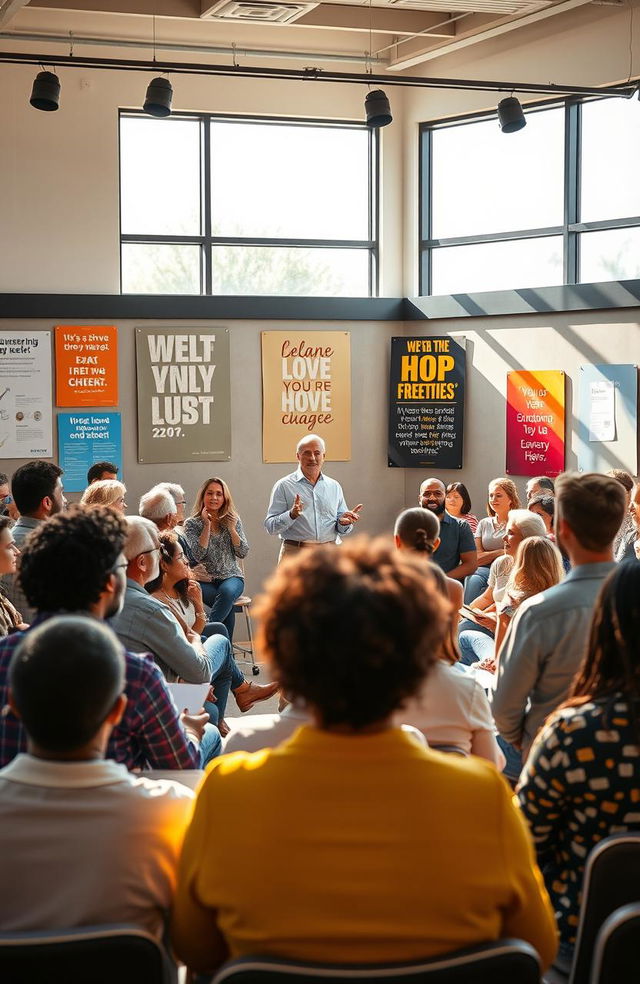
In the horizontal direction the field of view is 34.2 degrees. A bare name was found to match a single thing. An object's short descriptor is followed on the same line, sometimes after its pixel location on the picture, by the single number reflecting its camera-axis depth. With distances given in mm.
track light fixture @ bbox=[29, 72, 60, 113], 6480
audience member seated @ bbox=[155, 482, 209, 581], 6480
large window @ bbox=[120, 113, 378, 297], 8250
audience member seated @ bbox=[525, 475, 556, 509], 6691
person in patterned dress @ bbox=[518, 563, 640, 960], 1811
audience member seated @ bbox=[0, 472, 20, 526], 6613
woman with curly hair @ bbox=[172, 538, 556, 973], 1384
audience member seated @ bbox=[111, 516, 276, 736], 3377
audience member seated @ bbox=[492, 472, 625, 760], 2682
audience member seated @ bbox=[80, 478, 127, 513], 5328
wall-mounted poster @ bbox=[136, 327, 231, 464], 8250
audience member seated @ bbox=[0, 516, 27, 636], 3794
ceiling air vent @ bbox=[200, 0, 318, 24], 6875
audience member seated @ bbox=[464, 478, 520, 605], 6719
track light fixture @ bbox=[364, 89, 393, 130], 6715
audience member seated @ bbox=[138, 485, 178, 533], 5273
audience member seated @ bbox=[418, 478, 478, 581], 6516
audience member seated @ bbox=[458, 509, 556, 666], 4566
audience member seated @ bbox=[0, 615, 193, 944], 1577
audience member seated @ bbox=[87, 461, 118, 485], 6906
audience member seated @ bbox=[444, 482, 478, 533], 7473
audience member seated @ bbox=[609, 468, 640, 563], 5590
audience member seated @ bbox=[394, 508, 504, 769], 2668
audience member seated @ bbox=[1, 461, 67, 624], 4594
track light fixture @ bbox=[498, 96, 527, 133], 6664
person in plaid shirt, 2318
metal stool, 7134
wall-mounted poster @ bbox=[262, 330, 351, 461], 8562
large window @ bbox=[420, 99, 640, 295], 7504
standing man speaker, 7293
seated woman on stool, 6809
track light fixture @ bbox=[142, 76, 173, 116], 6574
